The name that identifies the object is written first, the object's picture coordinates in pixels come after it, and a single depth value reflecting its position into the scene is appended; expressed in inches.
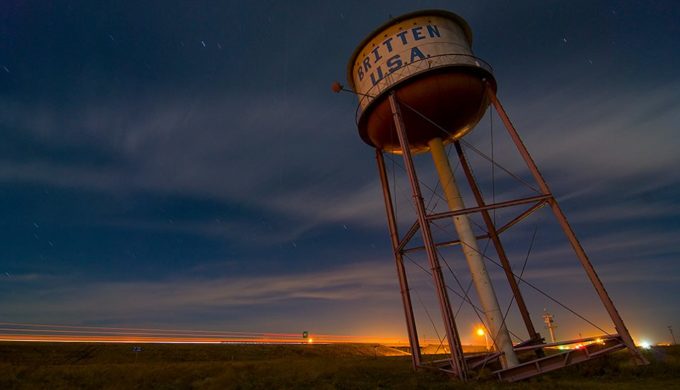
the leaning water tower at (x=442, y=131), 426.0
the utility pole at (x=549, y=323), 1975.9
